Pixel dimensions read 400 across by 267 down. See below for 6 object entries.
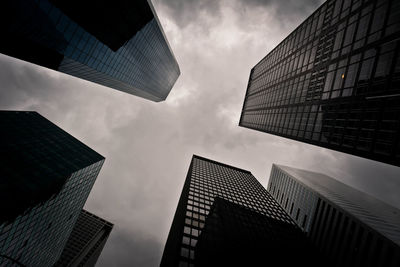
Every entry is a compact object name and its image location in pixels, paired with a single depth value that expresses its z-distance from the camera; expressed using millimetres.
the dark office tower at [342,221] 40969
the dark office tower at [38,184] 36000
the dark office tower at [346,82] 26391
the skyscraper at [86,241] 136375
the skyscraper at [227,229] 34344
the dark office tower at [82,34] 33844
